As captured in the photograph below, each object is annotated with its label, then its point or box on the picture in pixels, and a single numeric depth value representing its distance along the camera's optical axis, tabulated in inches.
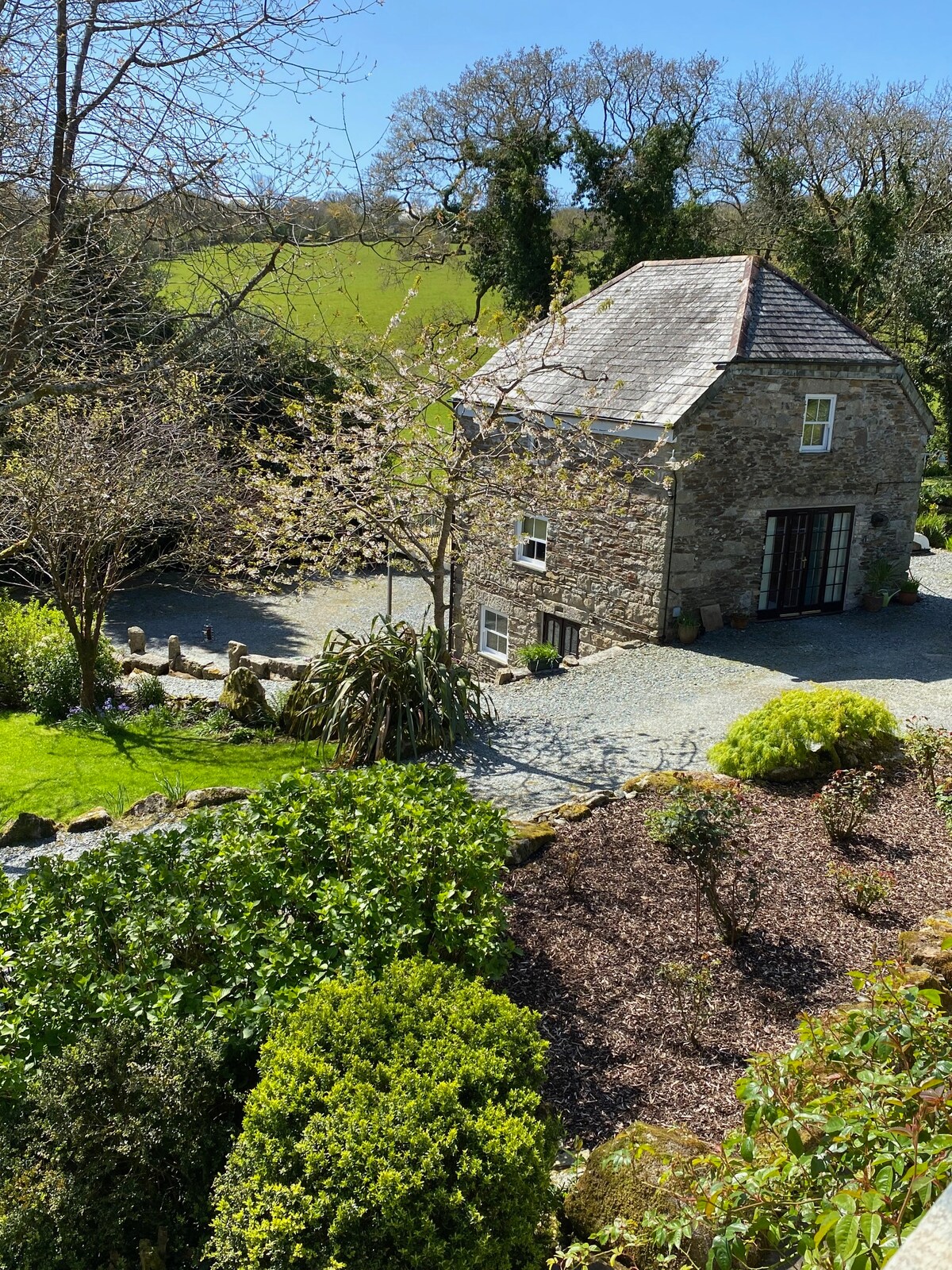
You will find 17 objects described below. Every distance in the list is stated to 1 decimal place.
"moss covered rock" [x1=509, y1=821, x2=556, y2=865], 285.9
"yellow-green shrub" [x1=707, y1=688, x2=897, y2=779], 346.9
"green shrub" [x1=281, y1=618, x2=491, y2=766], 424.2
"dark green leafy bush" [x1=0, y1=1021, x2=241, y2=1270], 137.3
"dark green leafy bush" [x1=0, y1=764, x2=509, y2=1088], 168.7
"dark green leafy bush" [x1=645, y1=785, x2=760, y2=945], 243.6
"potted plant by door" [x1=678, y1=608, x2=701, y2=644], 612.4
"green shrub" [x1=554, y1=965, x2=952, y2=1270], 98.8
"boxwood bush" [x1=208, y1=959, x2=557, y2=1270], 127.5
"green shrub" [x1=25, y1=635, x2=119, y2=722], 537.6
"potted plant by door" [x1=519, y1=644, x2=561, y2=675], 601.9
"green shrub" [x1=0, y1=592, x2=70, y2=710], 571.8
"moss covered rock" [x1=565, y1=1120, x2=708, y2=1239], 145.6
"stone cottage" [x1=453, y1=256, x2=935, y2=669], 604.1
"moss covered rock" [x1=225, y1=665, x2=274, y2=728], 501.7
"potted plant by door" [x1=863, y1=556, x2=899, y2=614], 700.7
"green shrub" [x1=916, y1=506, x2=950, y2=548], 975.0
